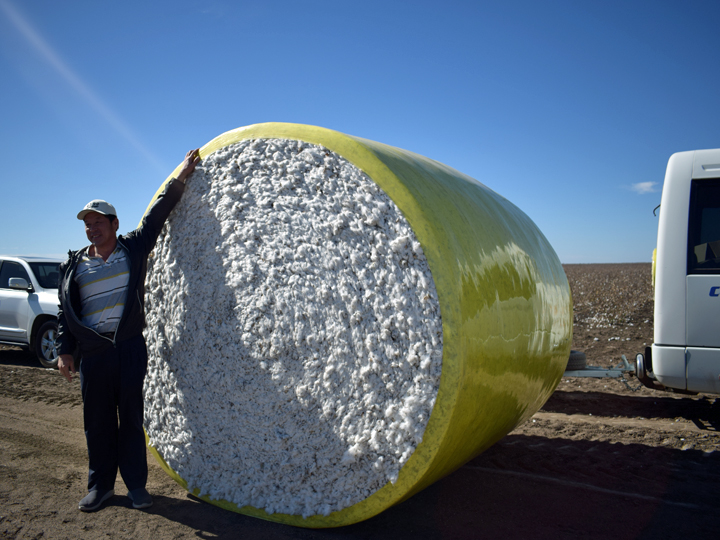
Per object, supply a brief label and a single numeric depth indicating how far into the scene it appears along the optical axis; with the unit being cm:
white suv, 790
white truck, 427
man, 299
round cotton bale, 222
